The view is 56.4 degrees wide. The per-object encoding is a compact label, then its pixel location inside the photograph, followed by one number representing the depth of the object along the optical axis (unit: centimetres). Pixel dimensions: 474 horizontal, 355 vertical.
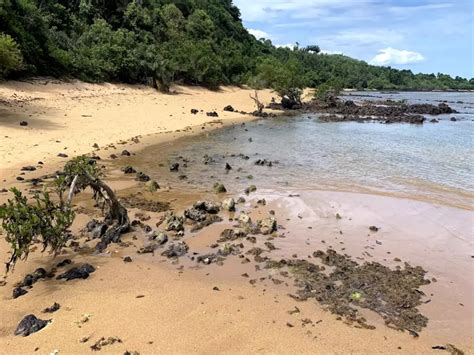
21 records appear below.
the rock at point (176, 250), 897
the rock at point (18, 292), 712
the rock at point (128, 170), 1595
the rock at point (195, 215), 1101
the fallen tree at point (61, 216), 730
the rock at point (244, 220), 1084
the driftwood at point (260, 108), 4382
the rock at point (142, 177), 1483
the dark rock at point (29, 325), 610
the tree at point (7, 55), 2119
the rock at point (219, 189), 1395
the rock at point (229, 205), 1198
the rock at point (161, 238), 959
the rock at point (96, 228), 967
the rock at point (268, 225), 1034
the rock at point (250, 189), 1416
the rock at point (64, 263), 833
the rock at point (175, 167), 1694
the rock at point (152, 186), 1373
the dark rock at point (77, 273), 780
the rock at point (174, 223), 1028
